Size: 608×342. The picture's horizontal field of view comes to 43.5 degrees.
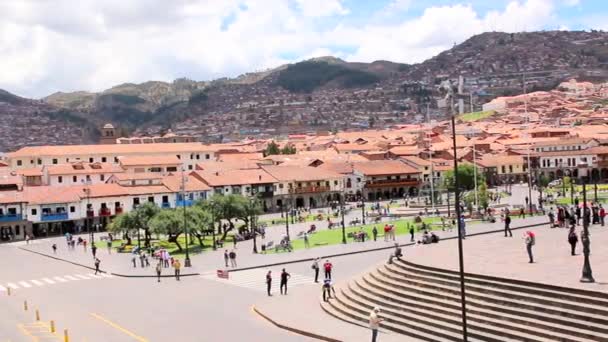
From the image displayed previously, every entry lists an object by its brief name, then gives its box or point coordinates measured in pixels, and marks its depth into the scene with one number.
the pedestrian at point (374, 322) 18.62
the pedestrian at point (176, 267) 34.66
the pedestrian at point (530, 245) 22.08
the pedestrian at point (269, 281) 28.19
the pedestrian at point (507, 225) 32.56
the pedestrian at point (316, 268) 30.36
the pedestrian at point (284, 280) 27.84
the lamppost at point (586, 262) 18.08
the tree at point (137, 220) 50.19
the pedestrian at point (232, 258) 37.16
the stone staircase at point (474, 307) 16.89
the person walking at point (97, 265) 39.41
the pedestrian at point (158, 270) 34.82
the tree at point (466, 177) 82.62
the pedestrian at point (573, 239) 22.80
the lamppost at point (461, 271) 15.88
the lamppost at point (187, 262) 38.52
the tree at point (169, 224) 45.66
